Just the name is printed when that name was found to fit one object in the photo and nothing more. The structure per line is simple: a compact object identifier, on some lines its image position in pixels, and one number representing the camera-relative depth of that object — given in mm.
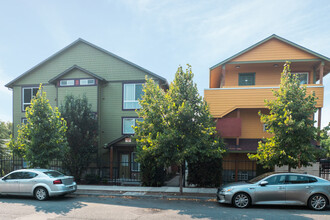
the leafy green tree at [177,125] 9727
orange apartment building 13992
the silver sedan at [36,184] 9391
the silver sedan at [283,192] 7977
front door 16156
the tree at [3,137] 18547
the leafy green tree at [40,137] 11695
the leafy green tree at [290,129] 9781
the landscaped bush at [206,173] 12336
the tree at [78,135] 13828
